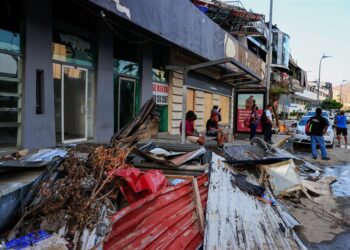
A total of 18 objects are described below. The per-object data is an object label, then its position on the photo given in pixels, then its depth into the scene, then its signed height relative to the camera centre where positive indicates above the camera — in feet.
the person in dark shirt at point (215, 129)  36.04 -1.85
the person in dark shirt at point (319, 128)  36.47 -1.44
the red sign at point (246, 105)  49.96 +1.27
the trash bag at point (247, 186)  16.57 -3.72
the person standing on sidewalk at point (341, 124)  52.75 -1.37
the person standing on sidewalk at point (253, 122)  48.49 -1.22
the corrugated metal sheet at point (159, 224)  11.34 -4.13
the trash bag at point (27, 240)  9.80 -3.94
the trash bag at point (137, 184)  14.15 -3.09
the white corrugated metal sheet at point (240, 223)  11.78 -4.33
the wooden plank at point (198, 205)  12.91 -3.85
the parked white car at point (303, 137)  47.86 -3.18
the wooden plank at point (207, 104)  63.57 +1.77
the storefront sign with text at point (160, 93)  44.11 +2.56
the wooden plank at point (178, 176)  16.88 -3.27
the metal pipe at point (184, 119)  29.81 -0.66
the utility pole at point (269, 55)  65.40 +12.14
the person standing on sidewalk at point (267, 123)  46.32 -1.28
